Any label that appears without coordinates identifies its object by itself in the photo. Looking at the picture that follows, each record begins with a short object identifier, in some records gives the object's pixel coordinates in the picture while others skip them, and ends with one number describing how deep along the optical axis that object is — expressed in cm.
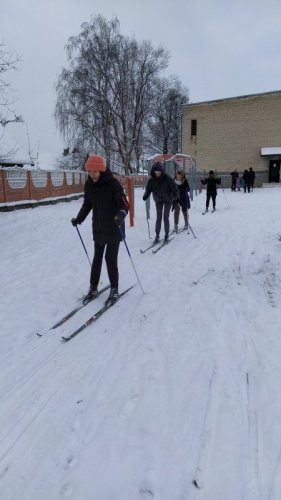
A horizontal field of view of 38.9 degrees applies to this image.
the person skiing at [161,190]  853
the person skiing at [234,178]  2881
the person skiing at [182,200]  1062
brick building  3553
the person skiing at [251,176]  2694
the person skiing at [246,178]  2687
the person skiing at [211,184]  1462
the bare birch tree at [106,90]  3056
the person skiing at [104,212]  502
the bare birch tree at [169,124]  5169
